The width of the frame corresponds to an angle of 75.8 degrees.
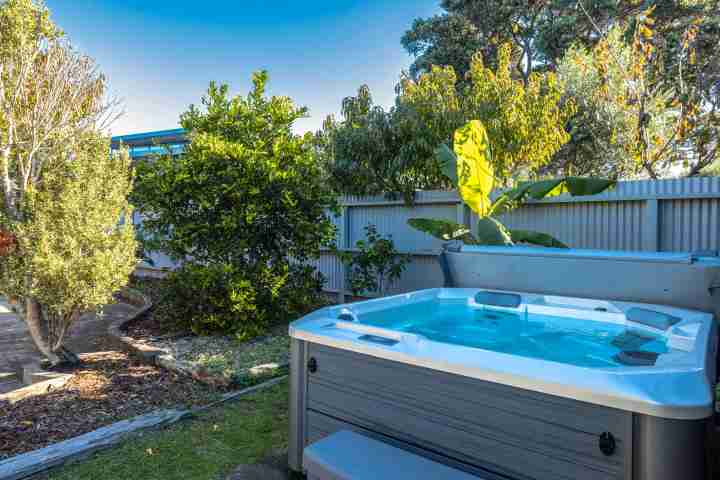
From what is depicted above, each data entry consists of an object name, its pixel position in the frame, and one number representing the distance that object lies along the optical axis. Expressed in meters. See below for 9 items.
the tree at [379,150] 5.88
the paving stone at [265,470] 2.29
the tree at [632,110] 7.18
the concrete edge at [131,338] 4.49
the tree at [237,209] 4.84
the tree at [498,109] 5.95
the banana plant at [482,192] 4.64
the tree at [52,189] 3.81
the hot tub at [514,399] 1.37
